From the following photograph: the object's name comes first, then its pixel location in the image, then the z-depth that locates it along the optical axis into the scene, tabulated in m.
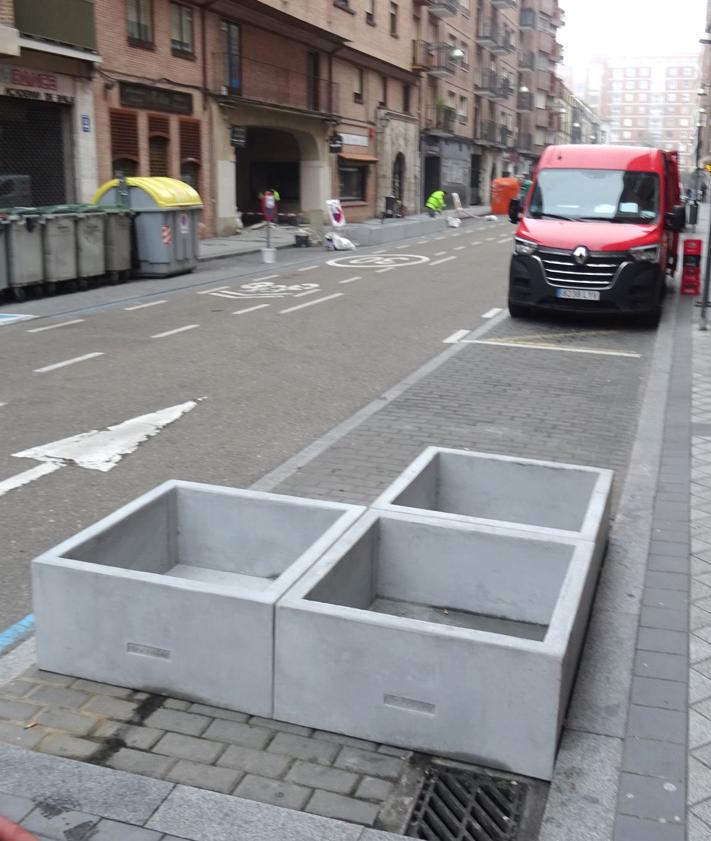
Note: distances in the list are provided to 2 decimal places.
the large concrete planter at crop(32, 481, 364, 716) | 3.72
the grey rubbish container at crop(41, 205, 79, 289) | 16.45
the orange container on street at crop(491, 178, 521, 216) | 53.75
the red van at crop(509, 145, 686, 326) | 13.41
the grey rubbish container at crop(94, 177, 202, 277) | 19.12
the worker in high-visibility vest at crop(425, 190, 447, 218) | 42.69
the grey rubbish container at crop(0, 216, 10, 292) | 15.41
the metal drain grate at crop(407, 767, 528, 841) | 3.15
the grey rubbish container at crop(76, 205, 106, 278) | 17.36
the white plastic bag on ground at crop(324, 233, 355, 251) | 28.03
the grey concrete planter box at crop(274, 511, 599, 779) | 3.39
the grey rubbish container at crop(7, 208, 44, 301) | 15.70
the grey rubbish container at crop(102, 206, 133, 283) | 18.27
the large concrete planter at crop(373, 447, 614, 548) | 5.20
